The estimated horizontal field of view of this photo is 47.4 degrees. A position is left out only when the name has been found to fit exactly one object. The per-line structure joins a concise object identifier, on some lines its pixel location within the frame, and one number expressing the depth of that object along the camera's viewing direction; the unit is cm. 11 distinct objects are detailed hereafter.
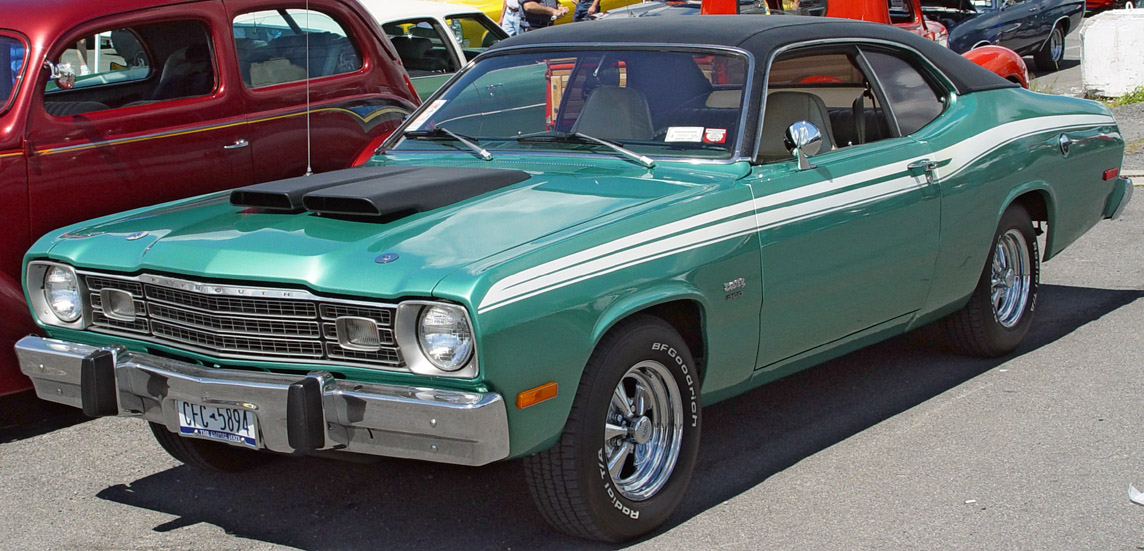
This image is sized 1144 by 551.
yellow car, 1789
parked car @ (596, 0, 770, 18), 1595
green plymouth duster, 374
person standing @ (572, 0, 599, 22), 1652
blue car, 1694
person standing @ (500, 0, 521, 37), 1495
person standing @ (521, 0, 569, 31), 1455
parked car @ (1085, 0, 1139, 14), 2339
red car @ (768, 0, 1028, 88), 1202
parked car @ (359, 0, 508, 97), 981
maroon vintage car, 571
